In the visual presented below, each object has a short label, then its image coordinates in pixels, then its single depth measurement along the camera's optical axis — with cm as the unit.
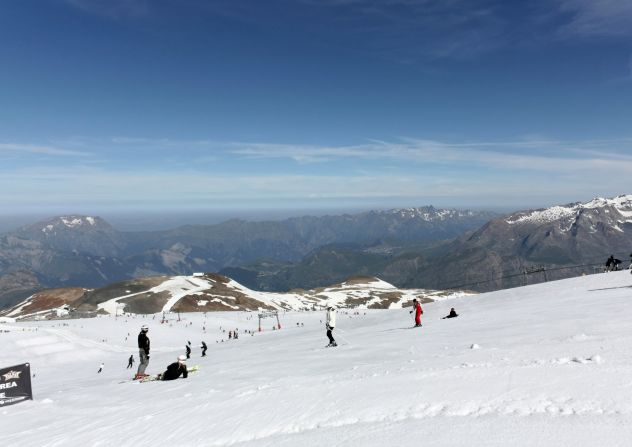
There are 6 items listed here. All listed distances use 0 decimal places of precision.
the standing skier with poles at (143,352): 1907
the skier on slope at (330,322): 2081
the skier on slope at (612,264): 3843
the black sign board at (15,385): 1648
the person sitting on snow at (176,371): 1789
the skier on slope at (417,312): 2387
